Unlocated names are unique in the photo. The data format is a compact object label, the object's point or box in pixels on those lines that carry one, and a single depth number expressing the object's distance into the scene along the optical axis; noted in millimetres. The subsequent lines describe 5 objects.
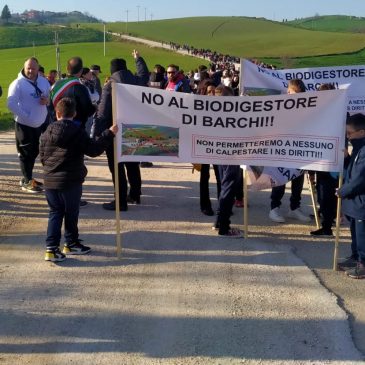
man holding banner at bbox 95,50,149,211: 7191
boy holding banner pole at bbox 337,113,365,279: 5051
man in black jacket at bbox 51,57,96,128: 6797
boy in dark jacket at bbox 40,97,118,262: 5297
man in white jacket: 7891
